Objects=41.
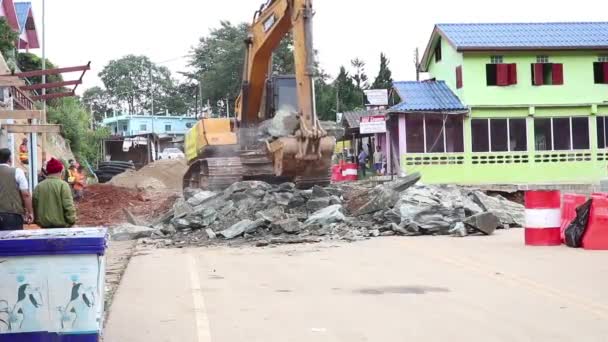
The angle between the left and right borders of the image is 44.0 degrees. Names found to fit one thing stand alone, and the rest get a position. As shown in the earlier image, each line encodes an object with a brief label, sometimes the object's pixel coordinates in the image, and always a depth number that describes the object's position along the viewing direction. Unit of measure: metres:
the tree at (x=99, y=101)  107.69
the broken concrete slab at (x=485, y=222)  15.79
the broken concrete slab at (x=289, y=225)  16.19
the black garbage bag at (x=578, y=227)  12.55
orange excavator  16.97
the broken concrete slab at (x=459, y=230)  15.85
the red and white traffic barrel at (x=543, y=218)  13.05
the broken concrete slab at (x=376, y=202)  17.88
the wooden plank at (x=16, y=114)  13.52
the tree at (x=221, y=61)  69.88
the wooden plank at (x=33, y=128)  14.76
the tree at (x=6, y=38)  32.84
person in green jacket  8.55
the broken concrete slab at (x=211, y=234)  16.30
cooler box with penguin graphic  5.24
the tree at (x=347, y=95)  70.81
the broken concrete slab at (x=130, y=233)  17.09
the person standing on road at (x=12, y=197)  8.41
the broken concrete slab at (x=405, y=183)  18.78
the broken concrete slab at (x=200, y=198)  19.22
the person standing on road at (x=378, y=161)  38.32
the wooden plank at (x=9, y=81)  13.88
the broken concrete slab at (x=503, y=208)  17.88
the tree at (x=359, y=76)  76.01
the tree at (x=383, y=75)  70.97
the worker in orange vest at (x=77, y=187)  25.34
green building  34.38
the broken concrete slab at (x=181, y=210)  17.98
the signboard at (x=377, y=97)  28.59
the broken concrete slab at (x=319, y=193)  18.98
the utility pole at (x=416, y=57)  59.96
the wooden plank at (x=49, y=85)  17.31
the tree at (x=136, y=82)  102.06
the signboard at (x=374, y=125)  25.19
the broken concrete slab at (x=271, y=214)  16.70
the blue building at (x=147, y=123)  90.19
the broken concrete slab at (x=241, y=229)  16.25
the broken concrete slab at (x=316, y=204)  18.27
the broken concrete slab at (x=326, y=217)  16.95
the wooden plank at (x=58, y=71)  15.86
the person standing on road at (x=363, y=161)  40.22
